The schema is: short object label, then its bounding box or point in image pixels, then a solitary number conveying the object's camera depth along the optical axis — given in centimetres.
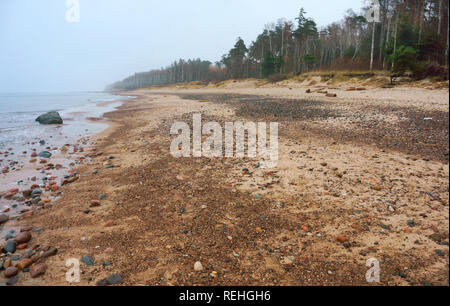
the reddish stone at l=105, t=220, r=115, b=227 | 393
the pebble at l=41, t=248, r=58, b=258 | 323
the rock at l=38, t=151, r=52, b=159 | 898
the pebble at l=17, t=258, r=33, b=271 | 303
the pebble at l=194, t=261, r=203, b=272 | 276
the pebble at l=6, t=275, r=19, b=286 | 278
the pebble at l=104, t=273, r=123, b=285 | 266
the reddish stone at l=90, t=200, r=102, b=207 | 472
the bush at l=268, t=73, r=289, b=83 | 4135
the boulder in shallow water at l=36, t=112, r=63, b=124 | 1738
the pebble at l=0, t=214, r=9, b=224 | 441
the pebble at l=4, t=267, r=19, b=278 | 291
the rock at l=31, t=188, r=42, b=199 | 551
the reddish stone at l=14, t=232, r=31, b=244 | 364
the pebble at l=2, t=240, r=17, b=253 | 341
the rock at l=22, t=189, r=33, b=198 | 555
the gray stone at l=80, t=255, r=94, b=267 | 300
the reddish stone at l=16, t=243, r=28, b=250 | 350
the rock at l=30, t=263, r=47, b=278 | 289
